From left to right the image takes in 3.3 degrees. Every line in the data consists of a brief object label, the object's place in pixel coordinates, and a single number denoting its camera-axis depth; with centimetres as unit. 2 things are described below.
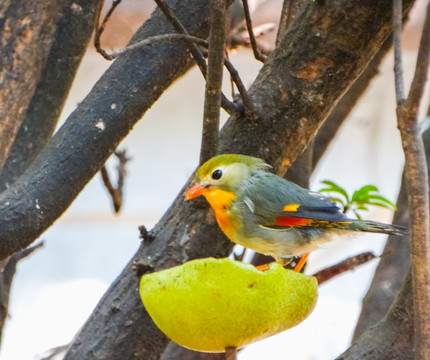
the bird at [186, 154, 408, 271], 474
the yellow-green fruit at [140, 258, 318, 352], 460
